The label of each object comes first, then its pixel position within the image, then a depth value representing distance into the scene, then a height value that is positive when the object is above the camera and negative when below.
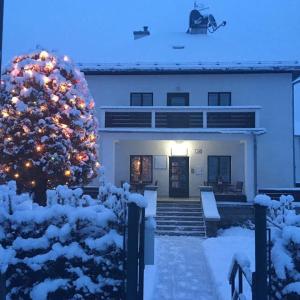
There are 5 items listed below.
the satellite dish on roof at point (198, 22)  22.80 +9.92
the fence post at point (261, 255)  3.95 -0.97
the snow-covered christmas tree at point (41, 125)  11.11 +1.43
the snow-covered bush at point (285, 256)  4.02 -1.02
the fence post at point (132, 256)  4.26 -1.09
